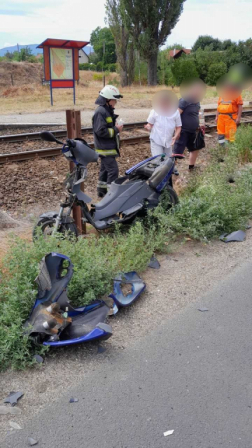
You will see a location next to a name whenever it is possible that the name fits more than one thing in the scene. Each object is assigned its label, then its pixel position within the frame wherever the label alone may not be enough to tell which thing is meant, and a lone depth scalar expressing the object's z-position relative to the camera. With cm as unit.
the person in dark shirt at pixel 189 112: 804
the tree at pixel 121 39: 3466
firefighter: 641
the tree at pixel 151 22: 3188
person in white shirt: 705
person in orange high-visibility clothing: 913
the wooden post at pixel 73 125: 529
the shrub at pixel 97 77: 4412
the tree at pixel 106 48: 7991
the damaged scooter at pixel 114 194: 483
